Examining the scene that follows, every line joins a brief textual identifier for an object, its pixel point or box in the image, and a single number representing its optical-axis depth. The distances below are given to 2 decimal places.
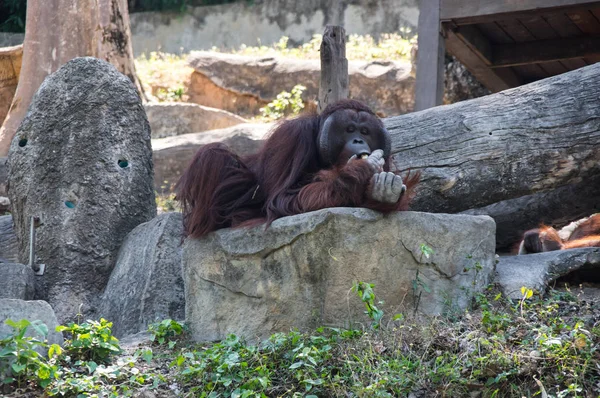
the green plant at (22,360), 6.57
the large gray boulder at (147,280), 9.30
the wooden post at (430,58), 13.45
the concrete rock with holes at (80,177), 9.95
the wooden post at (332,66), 12.28
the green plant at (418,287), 7.63
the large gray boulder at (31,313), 7.07
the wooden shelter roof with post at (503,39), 13.09
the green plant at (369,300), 7.02
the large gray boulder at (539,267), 8.35
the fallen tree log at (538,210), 10.80
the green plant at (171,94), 24.37
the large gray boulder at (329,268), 7.50
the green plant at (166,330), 8.02
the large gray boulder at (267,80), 22.67
